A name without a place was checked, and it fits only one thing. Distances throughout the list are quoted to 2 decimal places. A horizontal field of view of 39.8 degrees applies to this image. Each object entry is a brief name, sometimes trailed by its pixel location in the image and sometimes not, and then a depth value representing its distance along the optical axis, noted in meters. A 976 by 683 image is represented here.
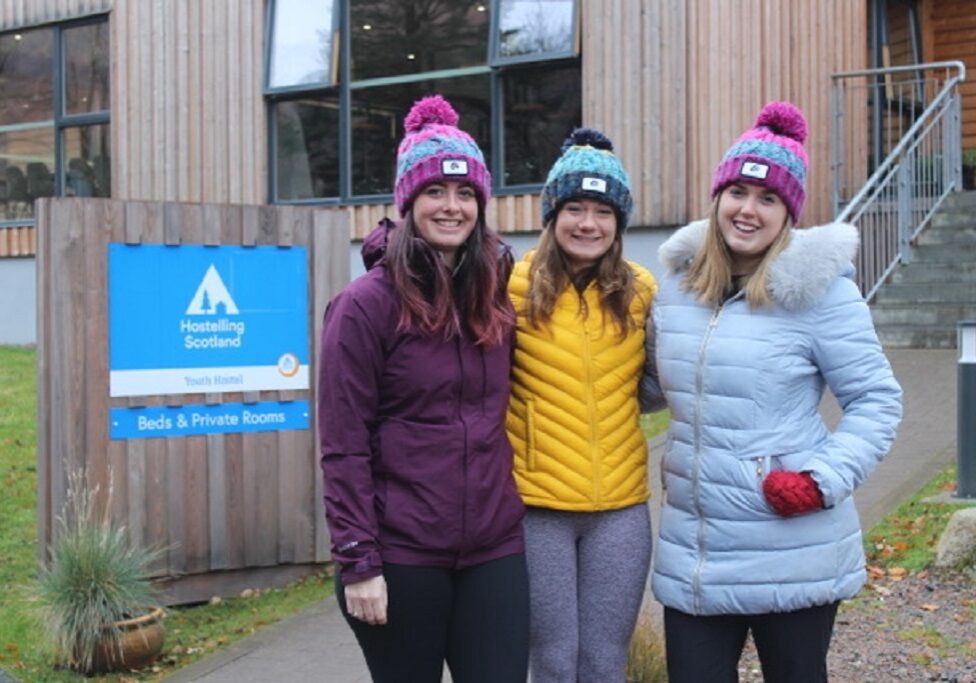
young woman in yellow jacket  3.68
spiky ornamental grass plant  6.00
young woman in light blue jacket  3.46
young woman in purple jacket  3.39
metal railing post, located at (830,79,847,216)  14.95
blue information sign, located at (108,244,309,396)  6.81
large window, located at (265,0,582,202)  13.74
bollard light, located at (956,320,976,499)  7.37
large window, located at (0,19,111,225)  17.72
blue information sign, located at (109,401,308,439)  6.86
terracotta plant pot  6.03
